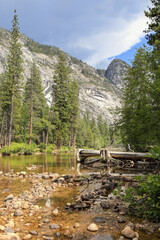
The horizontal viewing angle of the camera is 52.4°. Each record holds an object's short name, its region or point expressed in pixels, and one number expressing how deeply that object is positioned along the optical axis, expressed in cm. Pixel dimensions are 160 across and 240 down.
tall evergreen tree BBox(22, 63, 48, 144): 3496
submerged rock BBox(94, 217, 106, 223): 396
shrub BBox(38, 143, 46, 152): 3378
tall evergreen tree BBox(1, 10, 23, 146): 3003
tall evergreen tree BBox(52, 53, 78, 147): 3916
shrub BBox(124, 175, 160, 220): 357
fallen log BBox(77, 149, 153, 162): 1345
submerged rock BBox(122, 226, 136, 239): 316
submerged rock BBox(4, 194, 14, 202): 545
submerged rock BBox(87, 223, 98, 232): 356
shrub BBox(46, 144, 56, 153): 3245
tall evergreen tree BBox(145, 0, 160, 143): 1111
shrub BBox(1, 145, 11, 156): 2569
